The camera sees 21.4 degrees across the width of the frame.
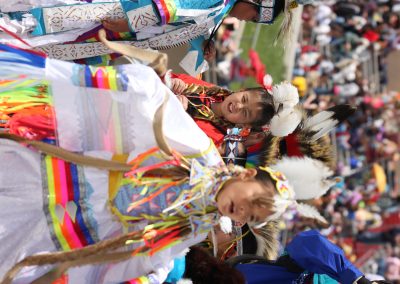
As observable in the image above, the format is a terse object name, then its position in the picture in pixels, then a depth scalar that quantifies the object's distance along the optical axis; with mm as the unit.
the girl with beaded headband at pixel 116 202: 2991
